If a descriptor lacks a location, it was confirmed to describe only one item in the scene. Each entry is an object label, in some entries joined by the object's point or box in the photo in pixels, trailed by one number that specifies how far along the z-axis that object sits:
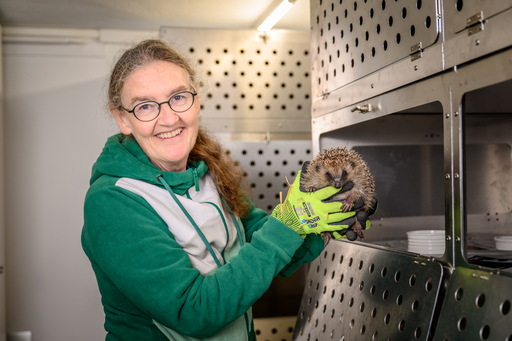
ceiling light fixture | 2.02
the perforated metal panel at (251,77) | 2.54
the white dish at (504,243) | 1.48
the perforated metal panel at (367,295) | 1.16
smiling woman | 1.13
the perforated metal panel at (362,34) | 1.15
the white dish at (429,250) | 1.37
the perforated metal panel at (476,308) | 0.90
